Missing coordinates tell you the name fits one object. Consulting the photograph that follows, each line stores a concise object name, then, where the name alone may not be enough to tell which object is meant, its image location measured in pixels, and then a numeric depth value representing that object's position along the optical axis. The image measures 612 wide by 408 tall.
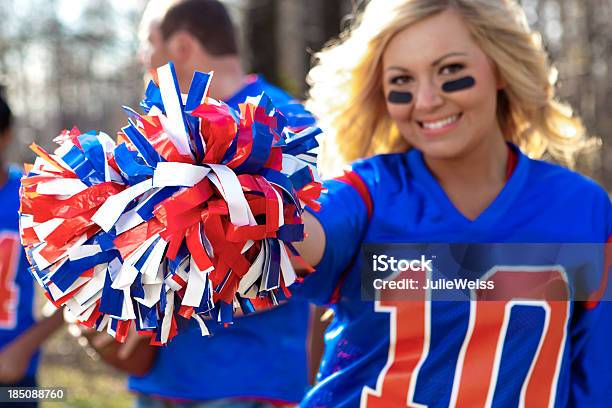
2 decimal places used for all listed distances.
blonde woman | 2.04
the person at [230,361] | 3.06
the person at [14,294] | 3.65
